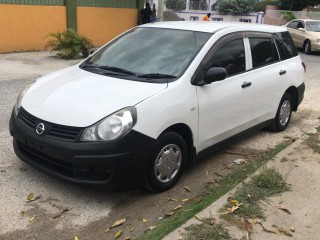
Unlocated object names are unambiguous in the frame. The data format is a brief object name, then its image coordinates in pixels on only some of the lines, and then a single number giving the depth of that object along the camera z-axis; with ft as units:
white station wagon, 8.89
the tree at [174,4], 92.74
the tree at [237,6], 66.78
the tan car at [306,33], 41.41
